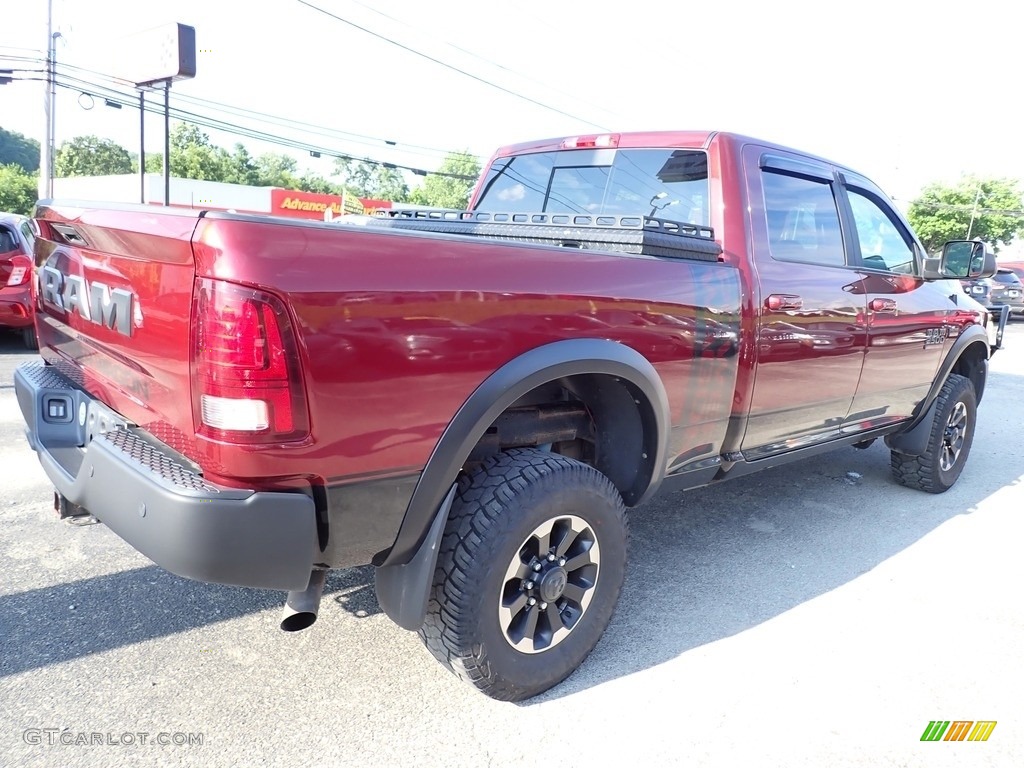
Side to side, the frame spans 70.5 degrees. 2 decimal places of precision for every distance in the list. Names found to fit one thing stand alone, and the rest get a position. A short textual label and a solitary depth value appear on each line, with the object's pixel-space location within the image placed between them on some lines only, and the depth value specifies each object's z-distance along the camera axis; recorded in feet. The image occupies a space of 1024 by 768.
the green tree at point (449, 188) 240.32
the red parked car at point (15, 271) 25.70
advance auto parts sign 136.56
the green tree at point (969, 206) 147.43
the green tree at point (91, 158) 216.33
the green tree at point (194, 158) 196.13
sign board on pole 51.22
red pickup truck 5.79
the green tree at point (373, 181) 291.05
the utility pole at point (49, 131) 64.08
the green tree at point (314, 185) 267.39
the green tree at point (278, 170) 255.70
